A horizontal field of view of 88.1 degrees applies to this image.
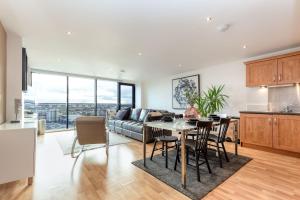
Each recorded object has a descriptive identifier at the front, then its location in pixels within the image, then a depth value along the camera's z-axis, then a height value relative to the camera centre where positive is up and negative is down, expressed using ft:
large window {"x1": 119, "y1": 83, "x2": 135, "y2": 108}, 25.81 +0.96
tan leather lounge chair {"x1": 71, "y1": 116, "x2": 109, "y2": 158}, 10.12 -1.98
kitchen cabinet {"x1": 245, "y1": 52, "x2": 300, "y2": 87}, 10.77 +2.26
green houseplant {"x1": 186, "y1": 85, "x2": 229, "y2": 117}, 14.73 -0.14
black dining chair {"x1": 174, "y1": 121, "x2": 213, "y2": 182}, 7.27 -1.97
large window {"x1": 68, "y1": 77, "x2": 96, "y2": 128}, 21.30 +0.40
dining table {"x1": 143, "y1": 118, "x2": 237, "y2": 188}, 6.82 -1.30
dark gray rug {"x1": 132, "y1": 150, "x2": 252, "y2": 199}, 6.64 -3.80
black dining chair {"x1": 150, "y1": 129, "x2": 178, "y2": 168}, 9.16 -2.35
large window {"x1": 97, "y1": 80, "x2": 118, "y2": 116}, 23.55 +0.75
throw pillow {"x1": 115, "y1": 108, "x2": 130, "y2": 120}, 19.82 -1.74
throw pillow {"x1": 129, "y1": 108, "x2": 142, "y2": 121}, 18.96 -1.70
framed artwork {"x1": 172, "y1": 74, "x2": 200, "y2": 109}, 18.43 +1.61
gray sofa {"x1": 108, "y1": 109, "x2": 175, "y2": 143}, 14.17 -2.78
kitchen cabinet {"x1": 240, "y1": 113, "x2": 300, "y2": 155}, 10.40 -2.26
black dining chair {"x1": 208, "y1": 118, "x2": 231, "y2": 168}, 9.18 -2.01
